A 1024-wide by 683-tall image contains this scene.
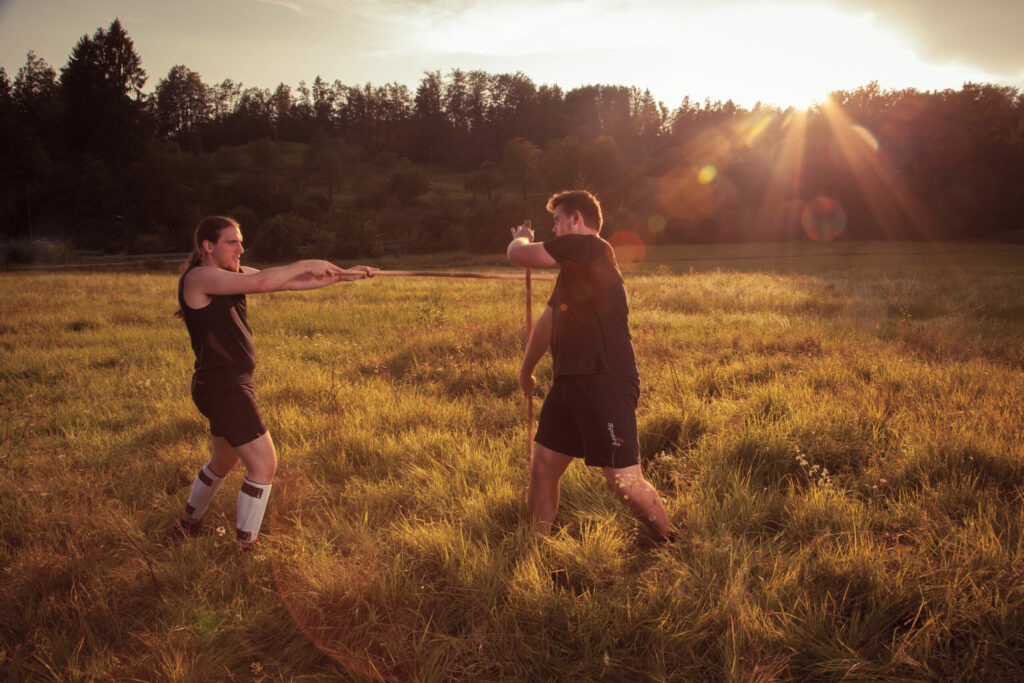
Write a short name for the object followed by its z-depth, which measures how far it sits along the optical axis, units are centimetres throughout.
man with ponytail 339
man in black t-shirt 323
